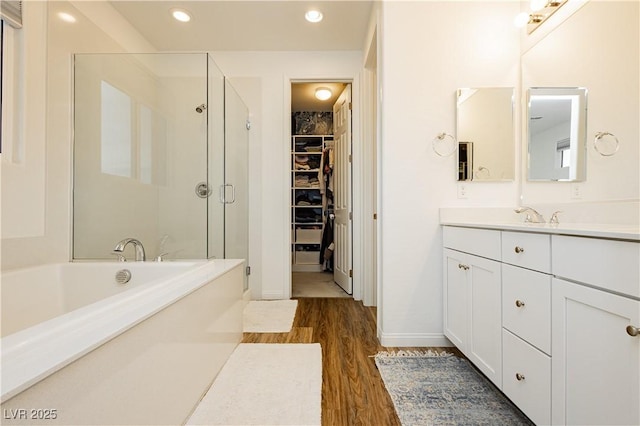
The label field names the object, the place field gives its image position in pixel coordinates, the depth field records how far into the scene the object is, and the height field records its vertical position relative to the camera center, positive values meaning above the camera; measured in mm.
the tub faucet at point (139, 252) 1832 -248
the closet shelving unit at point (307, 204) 4723 +151
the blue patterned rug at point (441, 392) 1276 -868
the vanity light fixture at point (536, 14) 1812 +1271
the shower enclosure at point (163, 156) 2264 +475
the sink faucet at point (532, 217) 1660 -15
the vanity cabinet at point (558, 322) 785 -366
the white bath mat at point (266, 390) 1271 -865
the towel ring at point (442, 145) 2047 +472
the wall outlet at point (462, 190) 2051 +165
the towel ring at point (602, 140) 1384 +353
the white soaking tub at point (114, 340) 637 -398
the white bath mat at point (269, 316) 2309 -880
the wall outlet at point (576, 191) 1597 +128
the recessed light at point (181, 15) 2500 +1683
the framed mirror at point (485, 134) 2043 +552
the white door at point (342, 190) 3166 +279
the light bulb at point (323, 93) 3875 +1571
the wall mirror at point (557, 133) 1600 +481
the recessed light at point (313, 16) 2496 +1673
